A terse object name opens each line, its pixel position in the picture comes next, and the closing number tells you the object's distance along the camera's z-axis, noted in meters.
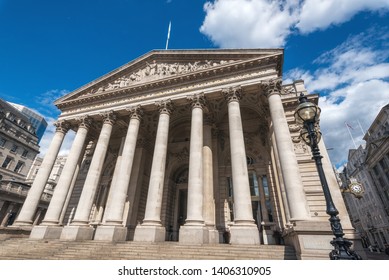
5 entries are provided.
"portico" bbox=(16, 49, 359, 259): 12.46
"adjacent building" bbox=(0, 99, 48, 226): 31.52
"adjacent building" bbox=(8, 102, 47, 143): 99.31
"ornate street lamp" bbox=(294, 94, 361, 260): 5.28
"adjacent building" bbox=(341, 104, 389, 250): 37.72
